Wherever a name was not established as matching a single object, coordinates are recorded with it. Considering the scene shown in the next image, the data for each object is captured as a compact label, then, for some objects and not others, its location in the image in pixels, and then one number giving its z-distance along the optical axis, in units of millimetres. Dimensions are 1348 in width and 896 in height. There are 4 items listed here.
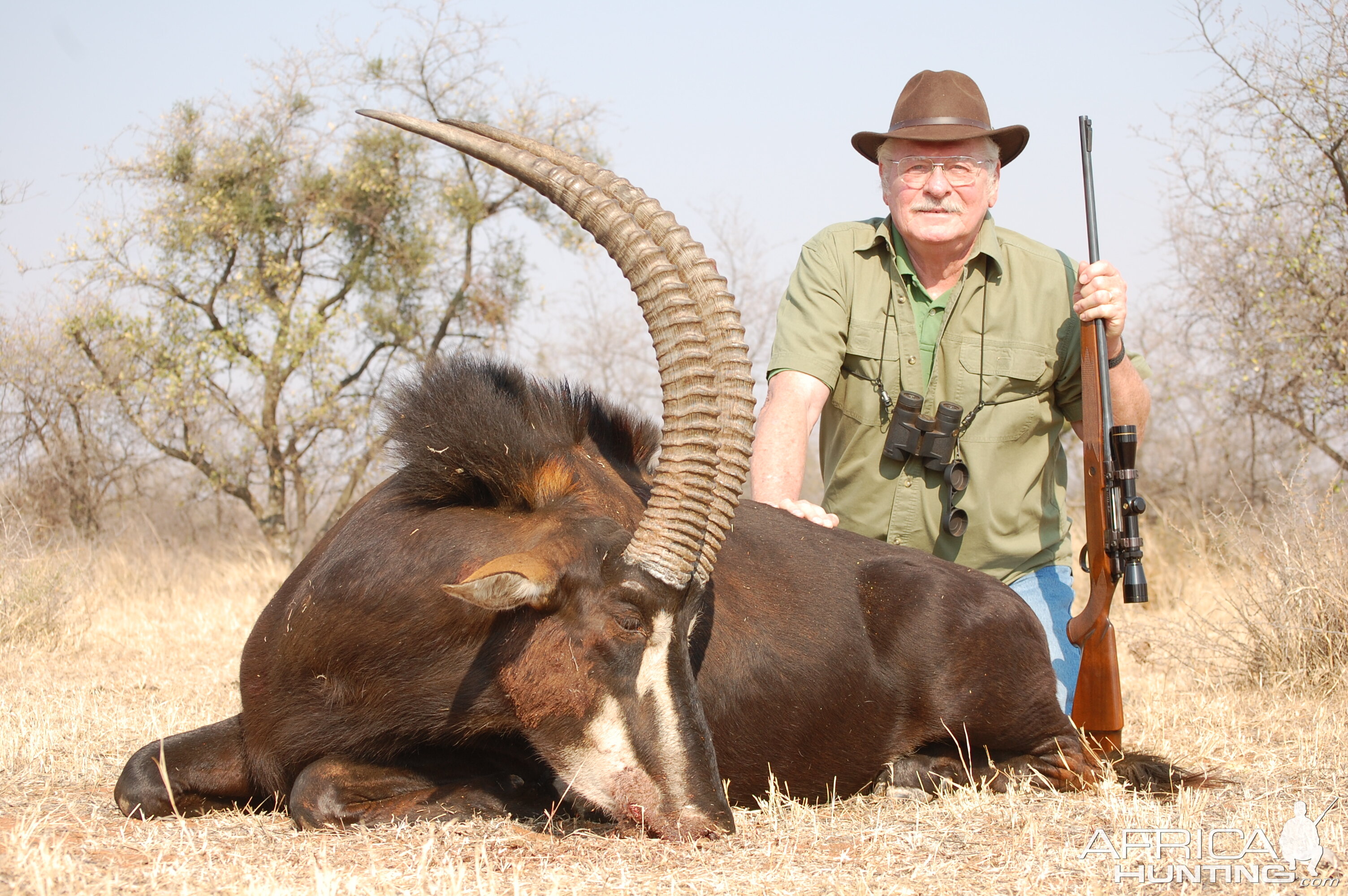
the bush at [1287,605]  7289
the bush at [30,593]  9305
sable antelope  3934
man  6266
